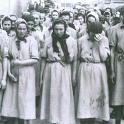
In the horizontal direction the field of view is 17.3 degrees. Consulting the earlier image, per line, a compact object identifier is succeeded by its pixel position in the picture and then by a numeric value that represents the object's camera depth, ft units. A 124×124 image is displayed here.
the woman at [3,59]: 23.27
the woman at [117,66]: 24.58
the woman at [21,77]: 23.31
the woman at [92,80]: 23.58
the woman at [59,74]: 23.21
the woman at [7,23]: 27.96
